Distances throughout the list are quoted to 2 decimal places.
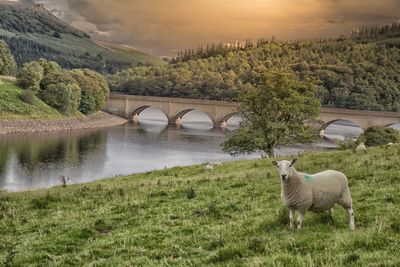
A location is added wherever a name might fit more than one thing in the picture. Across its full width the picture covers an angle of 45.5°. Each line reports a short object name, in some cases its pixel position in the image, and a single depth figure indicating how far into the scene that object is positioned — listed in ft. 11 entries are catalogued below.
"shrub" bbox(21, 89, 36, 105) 412.36
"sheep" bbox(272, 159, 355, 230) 40.96
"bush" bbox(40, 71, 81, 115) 433.07
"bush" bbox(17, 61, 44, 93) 433.89
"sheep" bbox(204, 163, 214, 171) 125.90
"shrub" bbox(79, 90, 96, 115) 471.21
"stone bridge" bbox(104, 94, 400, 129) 549.95
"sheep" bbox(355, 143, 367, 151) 122.62
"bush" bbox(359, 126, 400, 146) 243.40
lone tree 180.55
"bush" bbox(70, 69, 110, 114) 473.67
